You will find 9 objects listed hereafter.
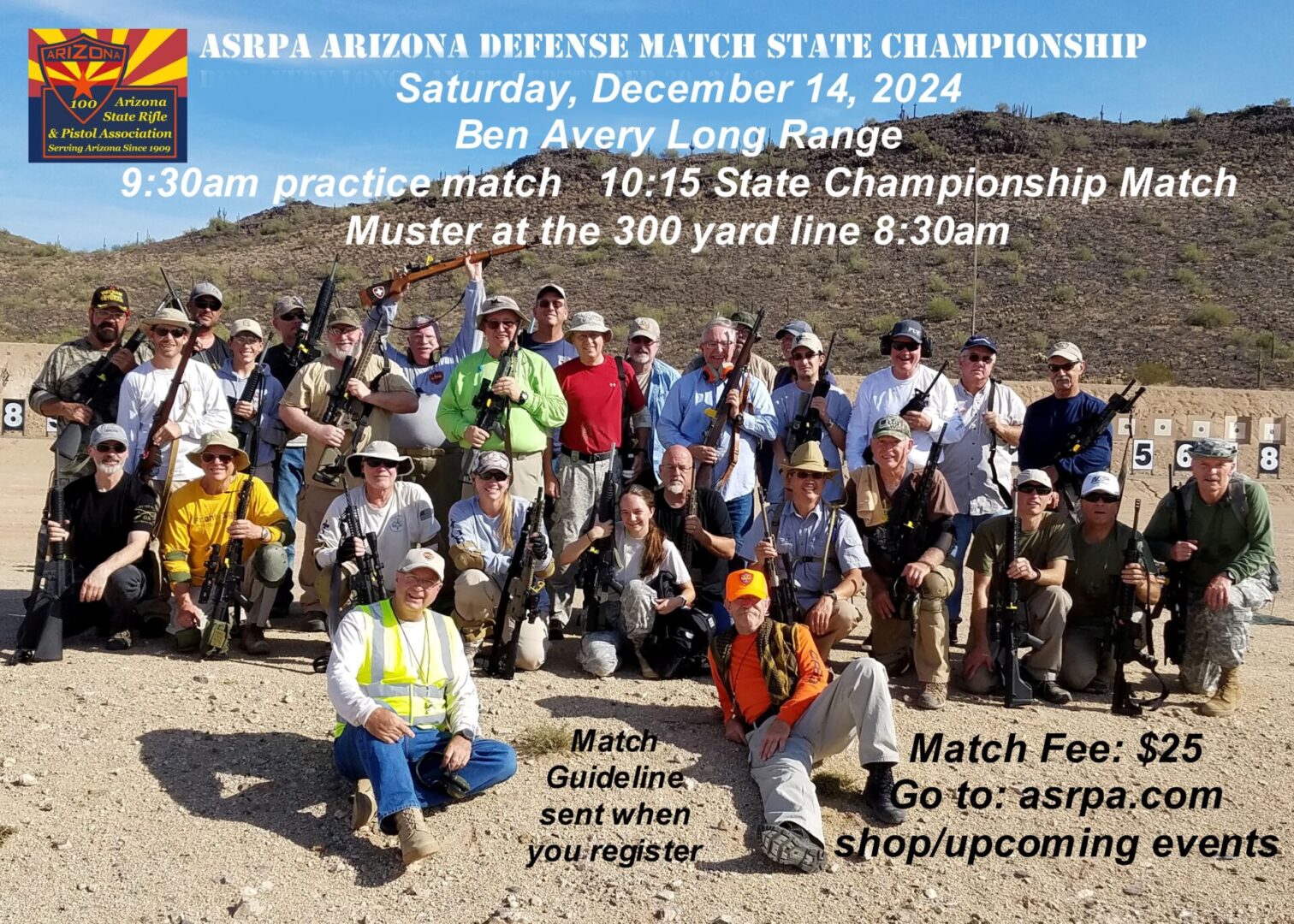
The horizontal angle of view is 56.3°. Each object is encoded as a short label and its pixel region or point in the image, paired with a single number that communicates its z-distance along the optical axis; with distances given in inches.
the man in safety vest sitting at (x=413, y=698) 231.6
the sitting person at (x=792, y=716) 235.1
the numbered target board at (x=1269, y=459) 829.2
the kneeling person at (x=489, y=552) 316.2
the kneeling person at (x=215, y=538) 327.6
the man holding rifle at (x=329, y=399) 349.1
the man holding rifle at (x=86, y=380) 357.4
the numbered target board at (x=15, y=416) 840.9
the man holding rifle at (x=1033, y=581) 311.9
